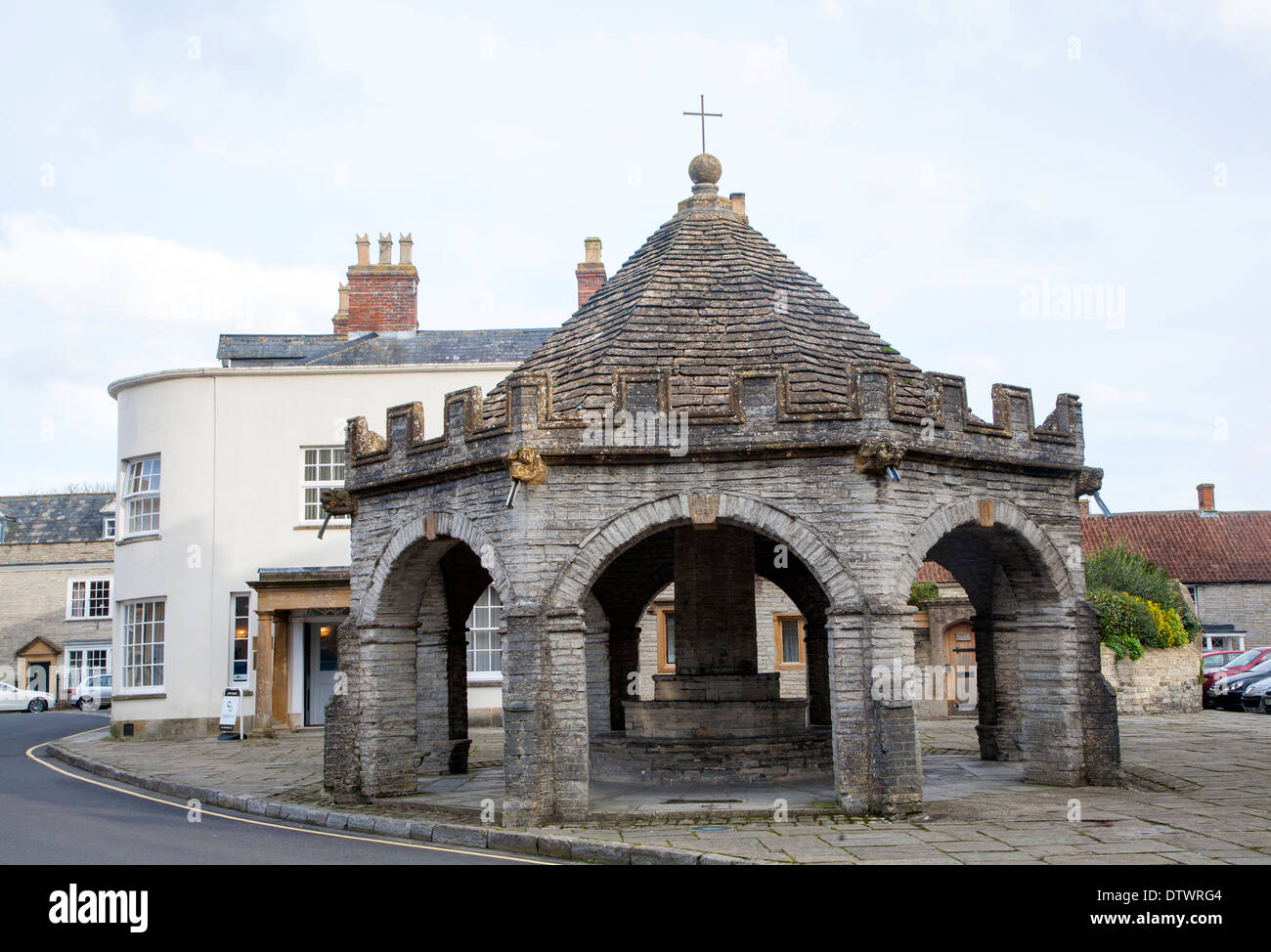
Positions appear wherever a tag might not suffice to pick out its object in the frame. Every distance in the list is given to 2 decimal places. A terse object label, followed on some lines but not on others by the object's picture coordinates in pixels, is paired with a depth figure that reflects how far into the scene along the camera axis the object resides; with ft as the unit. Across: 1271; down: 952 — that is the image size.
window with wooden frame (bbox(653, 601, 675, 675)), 94.27
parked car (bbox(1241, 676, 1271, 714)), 82.79
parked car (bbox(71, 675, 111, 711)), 130.62
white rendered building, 77.66
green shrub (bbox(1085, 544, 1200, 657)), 80.23
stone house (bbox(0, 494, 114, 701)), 138.72
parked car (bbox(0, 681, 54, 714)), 125.59
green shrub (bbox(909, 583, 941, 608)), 90.33
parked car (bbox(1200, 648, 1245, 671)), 101.96
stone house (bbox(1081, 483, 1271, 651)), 122.93
